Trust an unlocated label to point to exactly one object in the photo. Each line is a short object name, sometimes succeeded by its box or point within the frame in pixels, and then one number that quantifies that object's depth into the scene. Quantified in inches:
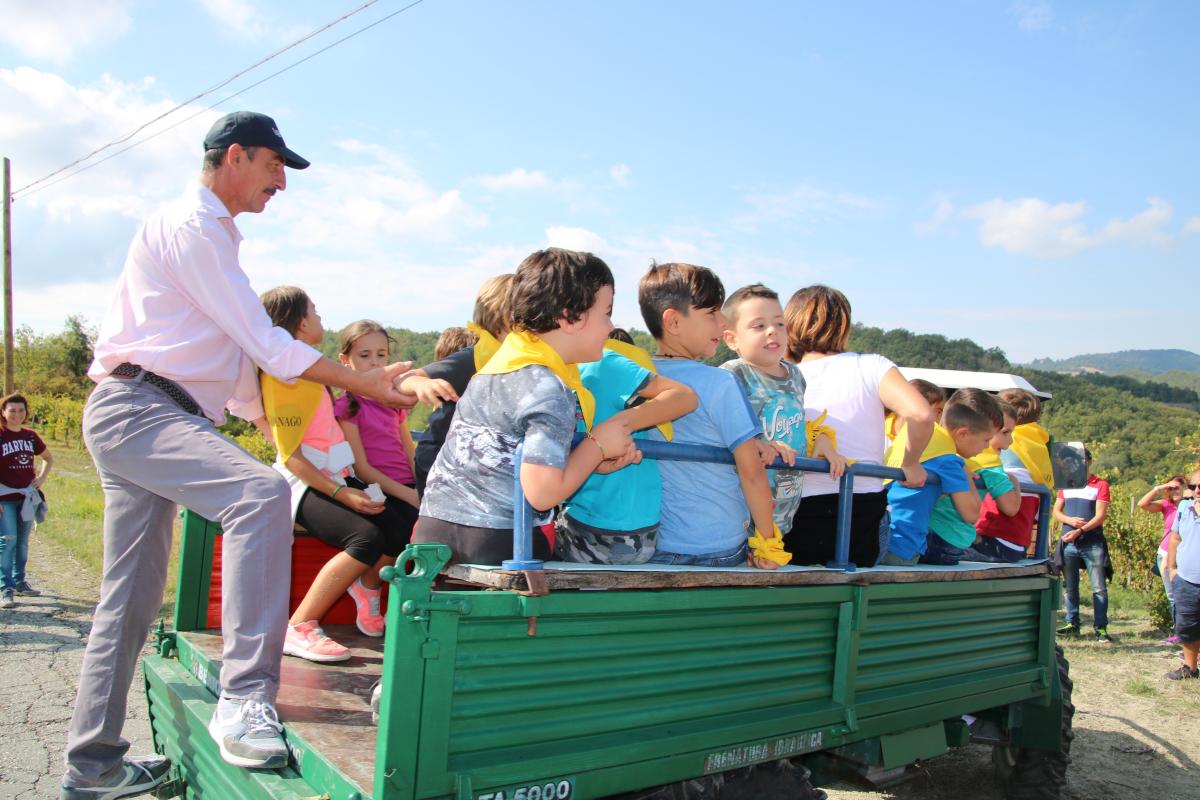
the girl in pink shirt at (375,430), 156.8
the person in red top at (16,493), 331.6
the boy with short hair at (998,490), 171.6
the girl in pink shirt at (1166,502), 371.3
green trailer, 79.5
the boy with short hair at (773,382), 131.7
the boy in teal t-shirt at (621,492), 107.3
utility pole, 917.8
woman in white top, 137.8
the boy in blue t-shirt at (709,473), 114.8
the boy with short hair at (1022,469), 193.6
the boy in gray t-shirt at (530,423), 90.7
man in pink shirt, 98.0
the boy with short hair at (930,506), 153.9
